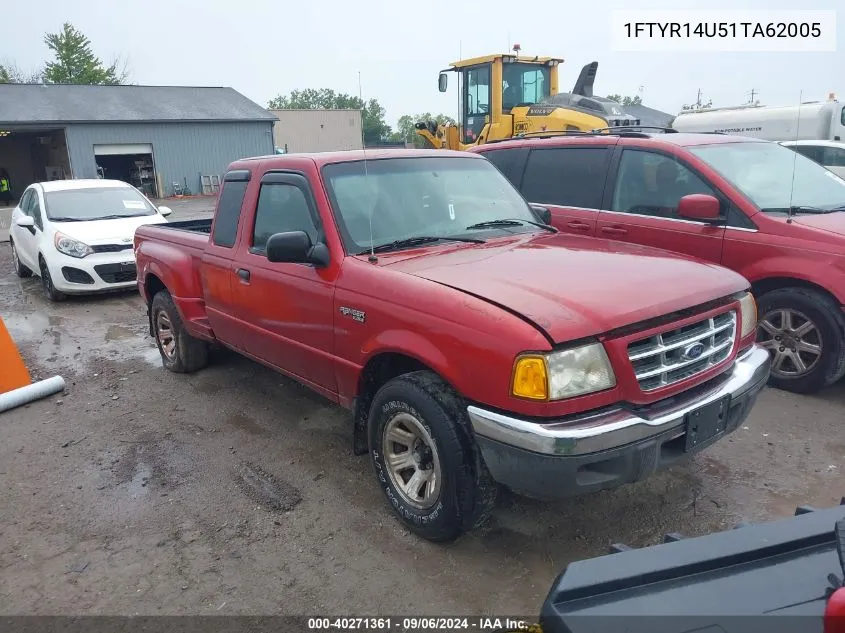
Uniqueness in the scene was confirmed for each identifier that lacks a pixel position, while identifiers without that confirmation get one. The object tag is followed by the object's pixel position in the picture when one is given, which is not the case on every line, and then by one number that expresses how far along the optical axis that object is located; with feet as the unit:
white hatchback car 29.84
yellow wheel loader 41.32
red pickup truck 9.15
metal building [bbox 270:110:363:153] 141.49
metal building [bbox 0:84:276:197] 97.86
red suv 15.94
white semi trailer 52.54
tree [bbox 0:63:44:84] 180.47
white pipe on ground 17.87
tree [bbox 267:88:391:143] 201.24
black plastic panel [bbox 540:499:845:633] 4.88
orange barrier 18.44
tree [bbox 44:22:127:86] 170.71
